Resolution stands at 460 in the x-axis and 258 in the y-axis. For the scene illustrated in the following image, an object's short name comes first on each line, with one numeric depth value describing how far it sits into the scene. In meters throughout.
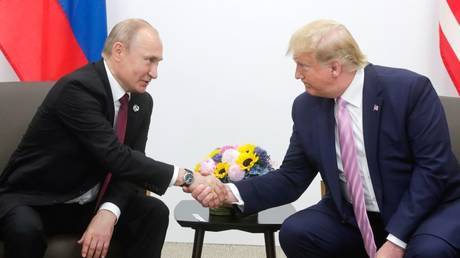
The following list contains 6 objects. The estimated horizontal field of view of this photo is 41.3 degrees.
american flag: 3.14
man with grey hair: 2.28
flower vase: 2.45
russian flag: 3.17
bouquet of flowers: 2.42
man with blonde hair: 2.14
